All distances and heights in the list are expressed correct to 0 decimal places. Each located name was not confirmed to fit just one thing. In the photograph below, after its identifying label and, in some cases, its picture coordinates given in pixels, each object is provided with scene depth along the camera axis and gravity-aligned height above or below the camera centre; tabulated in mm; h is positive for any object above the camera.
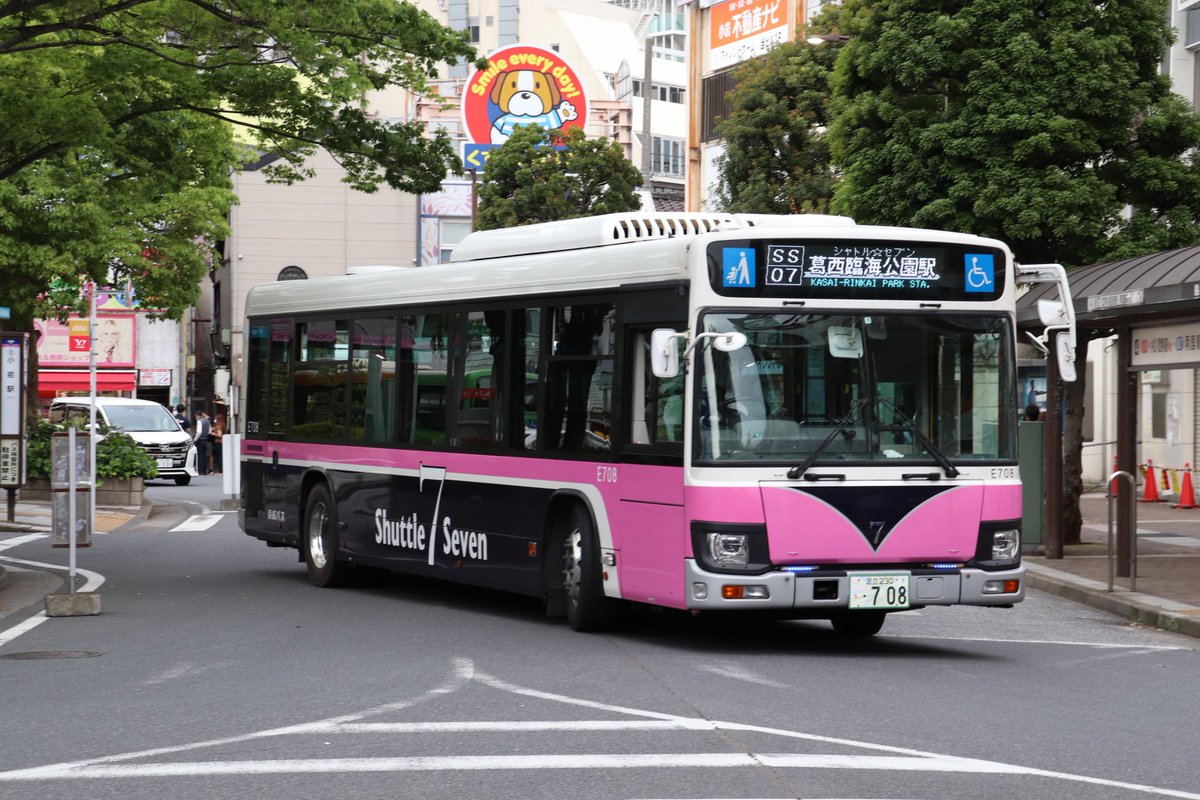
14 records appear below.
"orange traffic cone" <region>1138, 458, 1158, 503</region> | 33125 -1419
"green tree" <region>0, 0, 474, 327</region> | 17406 +3345
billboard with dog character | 59250 +10315
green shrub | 30609 -942
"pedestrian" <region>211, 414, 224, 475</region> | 54031 -1079
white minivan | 41125 -503
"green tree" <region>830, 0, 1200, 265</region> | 21781 +3425
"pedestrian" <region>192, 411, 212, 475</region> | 48688 -981
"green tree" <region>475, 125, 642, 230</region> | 46781 +5856
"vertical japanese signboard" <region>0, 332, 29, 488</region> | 19516 -27
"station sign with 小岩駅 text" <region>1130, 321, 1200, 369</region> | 16672 +599
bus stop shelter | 16078 +897
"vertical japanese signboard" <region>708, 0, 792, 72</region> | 53594 +11518
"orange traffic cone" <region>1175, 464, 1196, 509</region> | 31375 -1503
